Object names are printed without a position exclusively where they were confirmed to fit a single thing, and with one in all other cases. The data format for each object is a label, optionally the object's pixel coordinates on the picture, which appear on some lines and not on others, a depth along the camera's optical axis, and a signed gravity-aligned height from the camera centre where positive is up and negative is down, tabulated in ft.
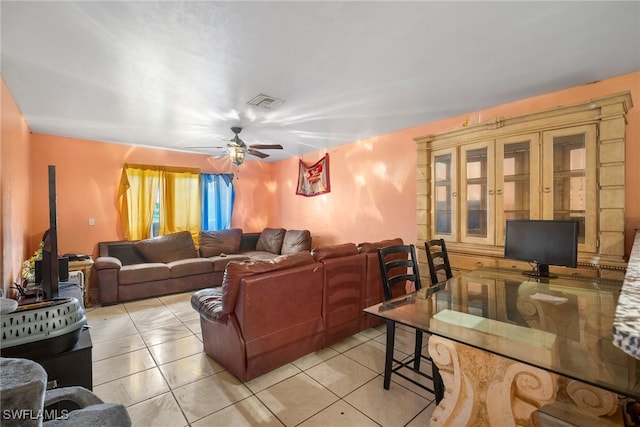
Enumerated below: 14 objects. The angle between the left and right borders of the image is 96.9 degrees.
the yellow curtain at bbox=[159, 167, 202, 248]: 16.39 +0.46
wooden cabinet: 7.05 +0.86
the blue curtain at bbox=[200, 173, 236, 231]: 18.10 +0.64
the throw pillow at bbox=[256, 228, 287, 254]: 18.26 -2.01
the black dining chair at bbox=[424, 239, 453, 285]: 7.98 -1.47
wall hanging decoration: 16.60 +1.91
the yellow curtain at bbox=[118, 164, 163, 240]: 15.14 +0.68
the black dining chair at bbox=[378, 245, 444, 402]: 6.01 -3.14
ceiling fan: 11.64 +2.57
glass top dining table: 3.68 -1.98
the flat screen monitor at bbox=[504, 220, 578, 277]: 7.14 -0.92
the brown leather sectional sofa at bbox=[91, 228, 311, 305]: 12.71 -2.66
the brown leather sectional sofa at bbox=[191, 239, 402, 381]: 6.86 -2.66
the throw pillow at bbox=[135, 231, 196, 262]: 14.84 -2.02
